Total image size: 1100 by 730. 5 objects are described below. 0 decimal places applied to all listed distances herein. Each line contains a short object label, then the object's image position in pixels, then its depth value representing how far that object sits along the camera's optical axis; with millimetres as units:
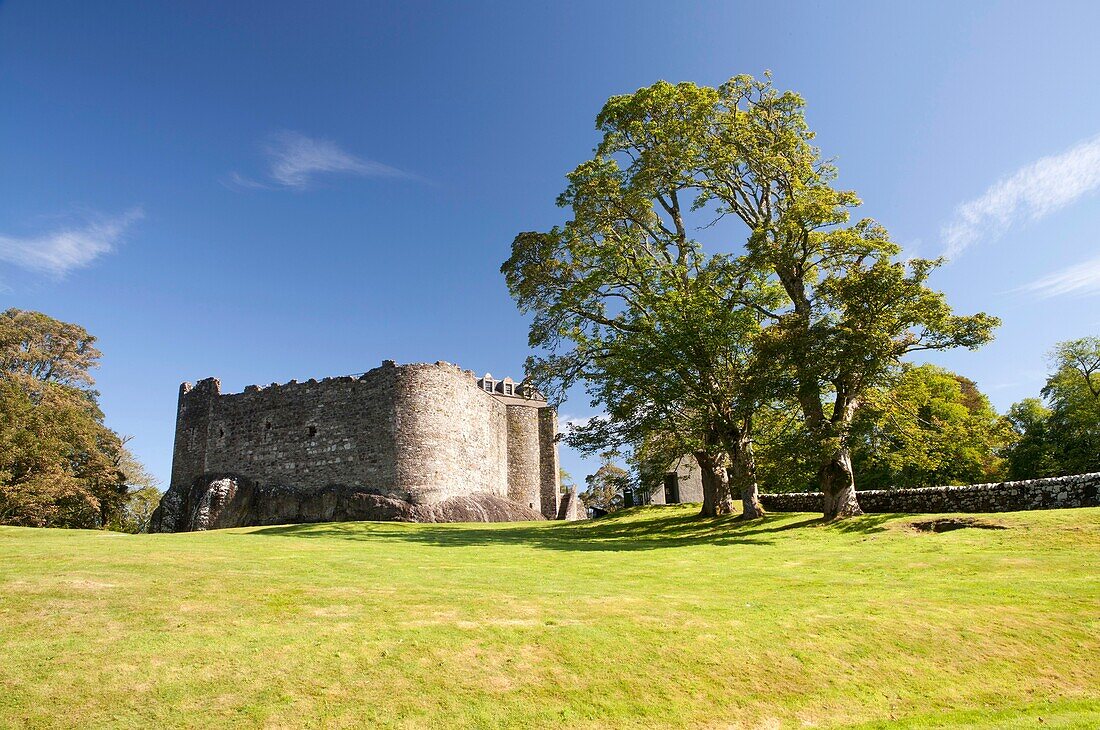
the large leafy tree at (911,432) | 21469
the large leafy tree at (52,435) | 33906
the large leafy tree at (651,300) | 23906
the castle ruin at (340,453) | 33562
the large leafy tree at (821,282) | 20609
